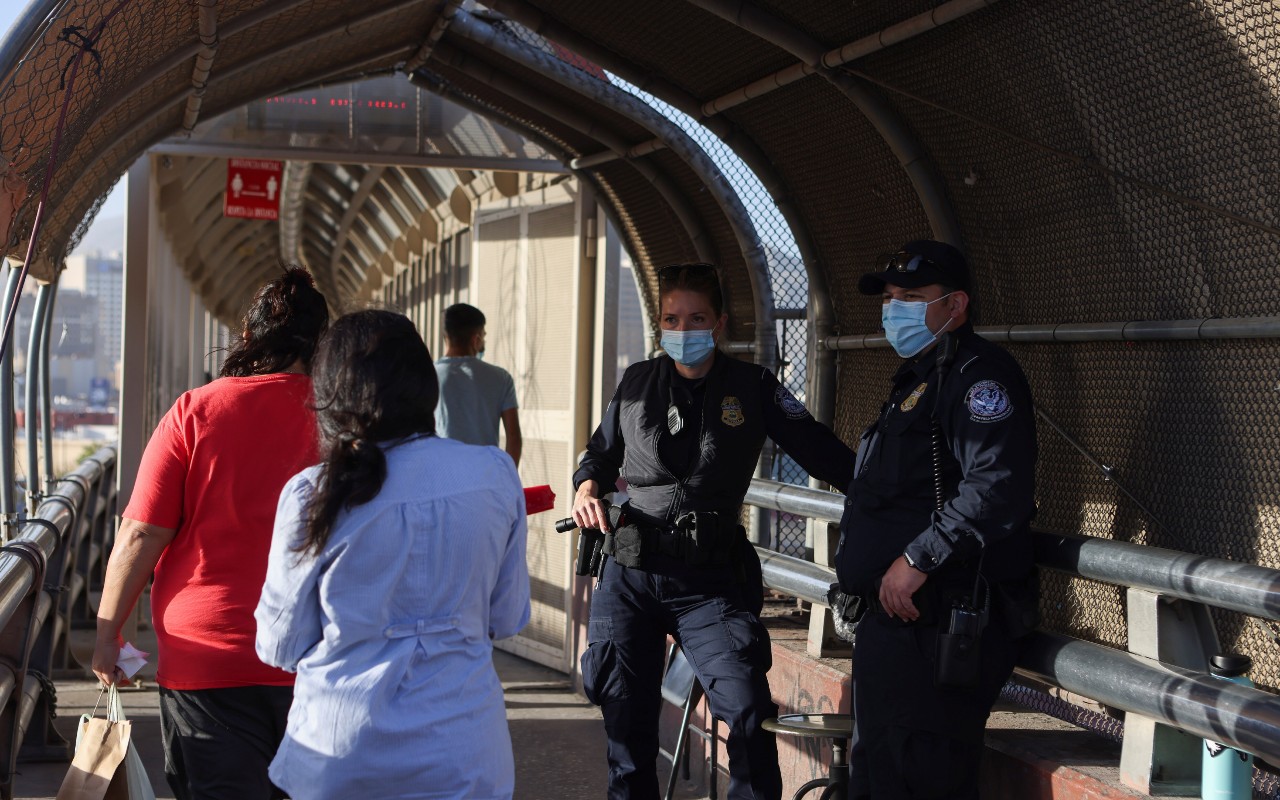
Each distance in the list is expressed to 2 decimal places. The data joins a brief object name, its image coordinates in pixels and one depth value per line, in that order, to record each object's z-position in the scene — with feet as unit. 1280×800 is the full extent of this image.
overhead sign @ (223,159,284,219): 44.88
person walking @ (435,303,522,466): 23.79
